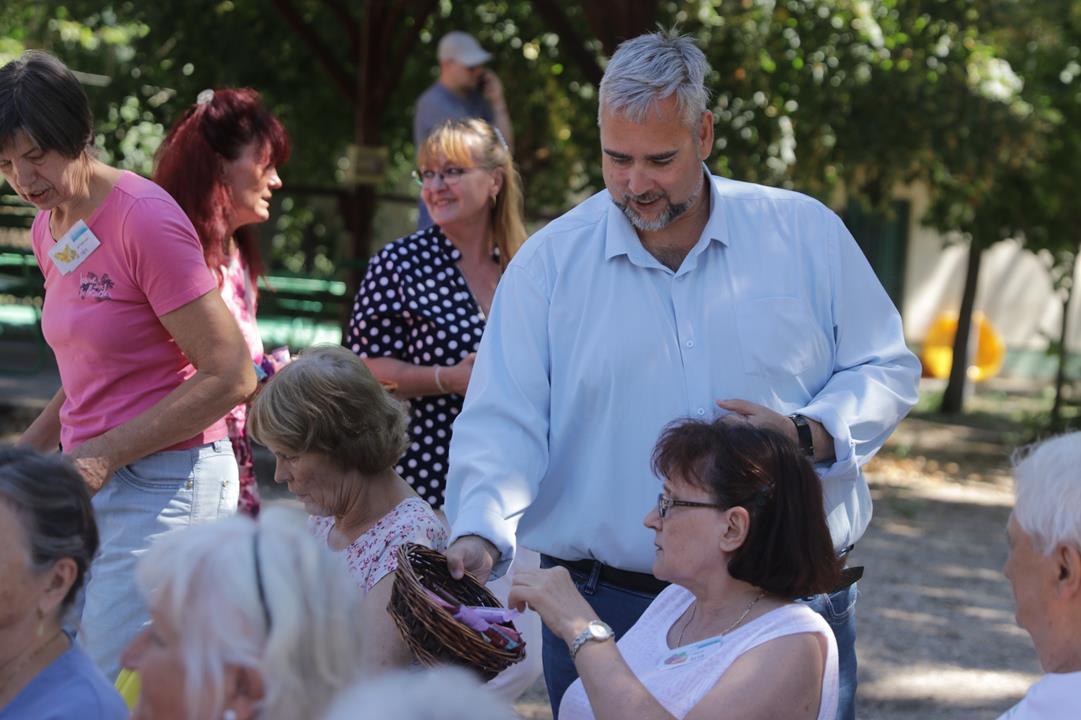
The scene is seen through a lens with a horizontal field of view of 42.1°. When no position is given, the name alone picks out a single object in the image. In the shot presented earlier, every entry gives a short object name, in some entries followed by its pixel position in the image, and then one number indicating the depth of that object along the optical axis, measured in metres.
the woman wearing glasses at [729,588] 2.54
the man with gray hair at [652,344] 2.94
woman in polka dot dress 4.04
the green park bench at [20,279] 10.70
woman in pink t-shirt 3.12
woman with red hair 3.73
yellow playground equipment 18.97
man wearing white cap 7.23
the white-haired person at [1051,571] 2.27
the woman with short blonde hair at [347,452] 3.15
